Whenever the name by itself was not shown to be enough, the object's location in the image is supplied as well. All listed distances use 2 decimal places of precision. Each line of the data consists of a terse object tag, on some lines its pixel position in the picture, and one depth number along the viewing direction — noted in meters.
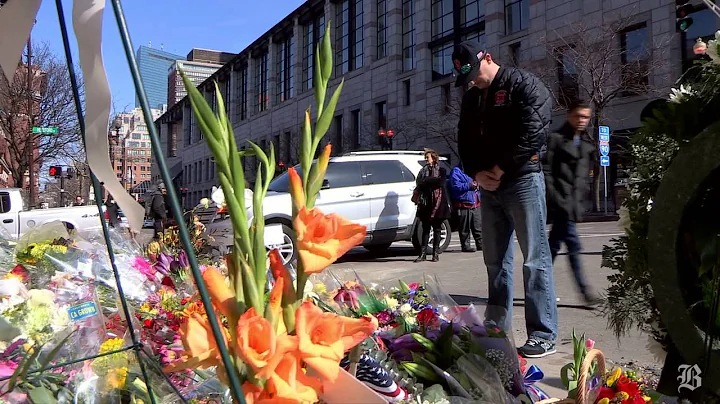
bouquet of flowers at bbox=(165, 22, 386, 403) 0.64
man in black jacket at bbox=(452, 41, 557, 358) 3.05
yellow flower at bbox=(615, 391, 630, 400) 1.55
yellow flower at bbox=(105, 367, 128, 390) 1.14
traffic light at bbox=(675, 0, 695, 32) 10.62
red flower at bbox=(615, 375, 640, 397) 1.57
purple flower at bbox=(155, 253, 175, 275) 2.43
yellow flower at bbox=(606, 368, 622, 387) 1.64
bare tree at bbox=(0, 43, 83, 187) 20.83
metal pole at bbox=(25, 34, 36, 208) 19.86
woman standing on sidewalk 8.05
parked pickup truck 13.09
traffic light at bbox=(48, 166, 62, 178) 24.44
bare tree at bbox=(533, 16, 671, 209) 20.38
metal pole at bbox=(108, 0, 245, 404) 0.63
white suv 8.80
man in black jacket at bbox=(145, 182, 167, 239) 14.03
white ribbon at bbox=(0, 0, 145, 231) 0.73
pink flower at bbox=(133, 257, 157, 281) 2.23
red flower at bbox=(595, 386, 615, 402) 1.58
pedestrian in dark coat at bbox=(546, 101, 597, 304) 4.30
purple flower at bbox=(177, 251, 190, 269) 2.48
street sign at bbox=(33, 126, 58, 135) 12.76
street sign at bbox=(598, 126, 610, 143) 18.33
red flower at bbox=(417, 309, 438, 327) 1.66
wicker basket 1.32
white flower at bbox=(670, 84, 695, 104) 1.39
